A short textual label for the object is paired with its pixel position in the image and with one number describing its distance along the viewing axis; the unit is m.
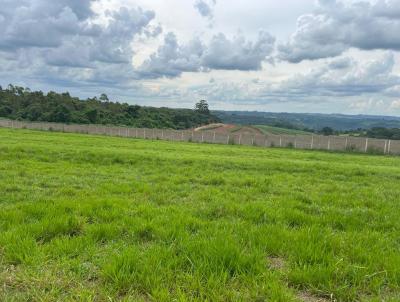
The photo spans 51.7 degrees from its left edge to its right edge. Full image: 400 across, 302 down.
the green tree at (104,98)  128.49
